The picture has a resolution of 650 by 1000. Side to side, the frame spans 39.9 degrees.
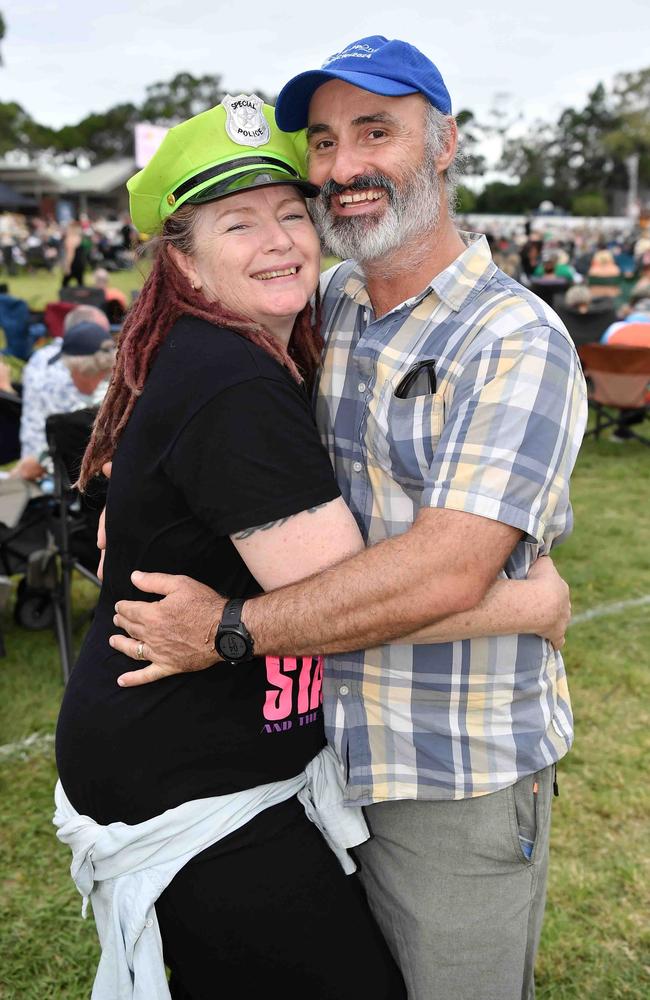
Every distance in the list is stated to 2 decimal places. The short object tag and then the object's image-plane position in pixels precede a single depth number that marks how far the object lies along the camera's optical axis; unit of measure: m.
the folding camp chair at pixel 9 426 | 6.09
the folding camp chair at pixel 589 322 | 11.30
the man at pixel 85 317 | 7.49
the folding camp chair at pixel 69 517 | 4.69
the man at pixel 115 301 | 10.15
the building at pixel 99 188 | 64.50
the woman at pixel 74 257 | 22.23
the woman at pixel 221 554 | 1.57
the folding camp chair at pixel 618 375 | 8.94
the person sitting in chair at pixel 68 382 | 5.82
